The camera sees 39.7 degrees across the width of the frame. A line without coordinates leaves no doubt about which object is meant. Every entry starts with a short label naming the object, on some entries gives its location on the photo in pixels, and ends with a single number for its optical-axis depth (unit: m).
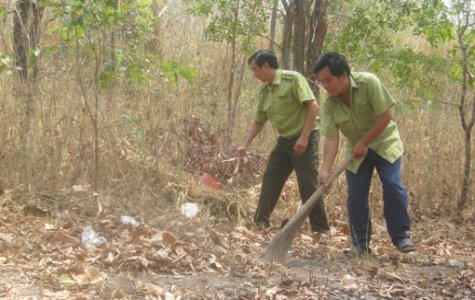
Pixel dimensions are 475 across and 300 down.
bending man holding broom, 4.33
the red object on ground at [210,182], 5.95
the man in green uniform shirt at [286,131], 5.03
